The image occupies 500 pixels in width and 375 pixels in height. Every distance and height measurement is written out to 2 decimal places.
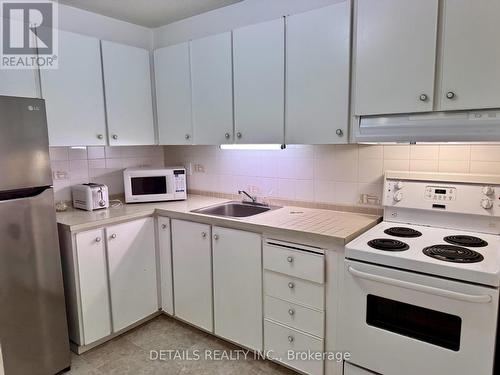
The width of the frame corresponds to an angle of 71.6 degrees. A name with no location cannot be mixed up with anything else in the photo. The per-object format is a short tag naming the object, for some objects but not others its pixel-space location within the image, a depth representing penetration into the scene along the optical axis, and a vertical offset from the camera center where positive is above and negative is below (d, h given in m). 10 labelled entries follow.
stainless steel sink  2.65 -0.50
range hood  1.56 +0.08
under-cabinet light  2.30 -0.01
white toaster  2.56 -0.37
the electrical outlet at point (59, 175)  2.66 -0.22
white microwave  2.83 -0.32
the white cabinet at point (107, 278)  2.24 -0.91
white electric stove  1.42 -0.61
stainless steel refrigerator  1.83 -0.56
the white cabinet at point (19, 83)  2.10 +0.40
